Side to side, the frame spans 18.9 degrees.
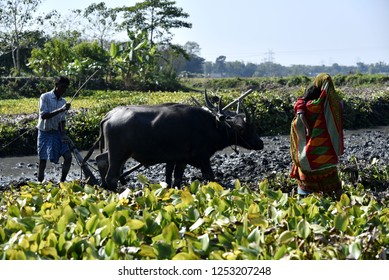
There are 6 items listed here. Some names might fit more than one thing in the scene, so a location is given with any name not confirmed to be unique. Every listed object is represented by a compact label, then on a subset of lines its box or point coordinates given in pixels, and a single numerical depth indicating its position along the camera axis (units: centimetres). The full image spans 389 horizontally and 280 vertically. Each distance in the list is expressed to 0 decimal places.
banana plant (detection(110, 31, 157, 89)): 3967
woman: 1019
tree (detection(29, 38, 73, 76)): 4281
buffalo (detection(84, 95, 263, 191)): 1248
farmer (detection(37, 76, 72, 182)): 1272
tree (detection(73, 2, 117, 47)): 4251
